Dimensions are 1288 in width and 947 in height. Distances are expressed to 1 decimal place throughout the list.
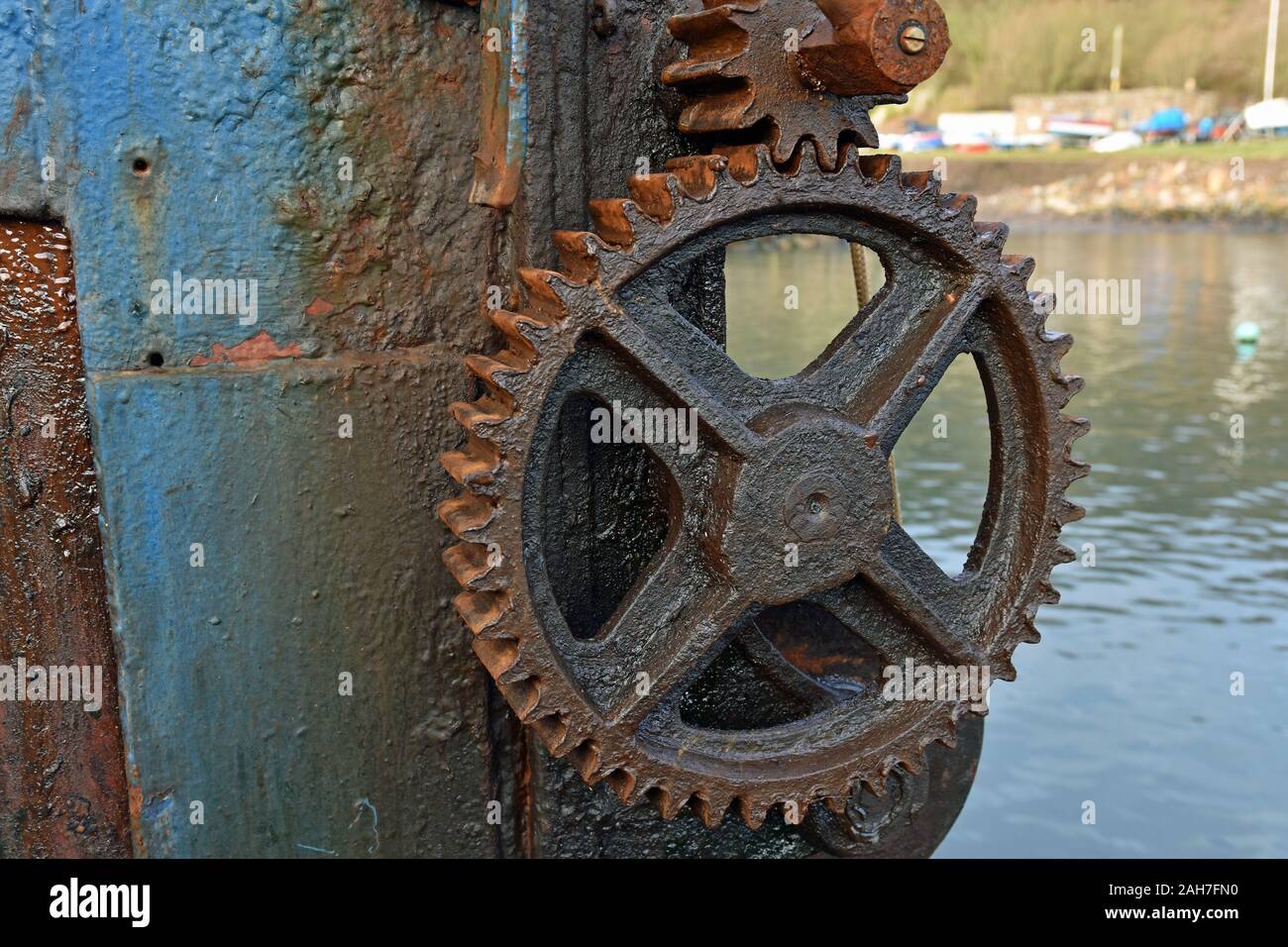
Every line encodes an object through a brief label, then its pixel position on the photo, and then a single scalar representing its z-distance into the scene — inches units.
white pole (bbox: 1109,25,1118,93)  1678.2
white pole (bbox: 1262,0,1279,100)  1549.0
